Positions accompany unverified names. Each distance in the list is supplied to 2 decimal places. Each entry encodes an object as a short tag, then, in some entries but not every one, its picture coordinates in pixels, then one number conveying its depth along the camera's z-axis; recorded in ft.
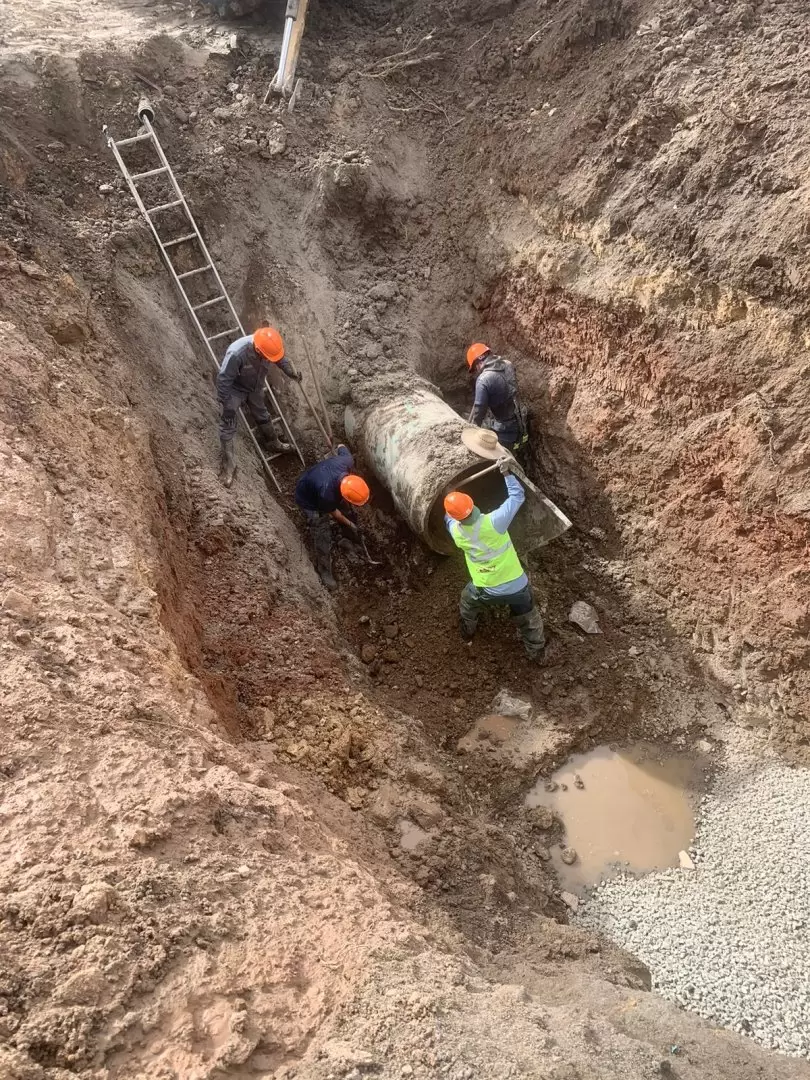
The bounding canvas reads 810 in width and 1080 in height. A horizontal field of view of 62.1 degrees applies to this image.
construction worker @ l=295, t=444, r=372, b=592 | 19.36
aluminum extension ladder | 21.40
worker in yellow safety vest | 17.53
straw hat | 19.15
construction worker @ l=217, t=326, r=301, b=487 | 19.83
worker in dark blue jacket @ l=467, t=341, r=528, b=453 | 21.25
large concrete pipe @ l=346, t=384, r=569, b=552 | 19.47
